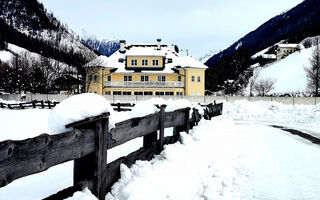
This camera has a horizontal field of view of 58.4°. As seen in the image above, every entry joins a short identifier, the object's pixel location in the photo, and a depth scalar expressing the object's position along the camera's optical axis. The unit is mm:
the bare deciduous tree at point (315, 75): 59762
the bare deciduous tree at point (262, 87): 74894
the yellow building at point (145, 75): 53938
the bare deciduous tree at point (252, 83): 77125
